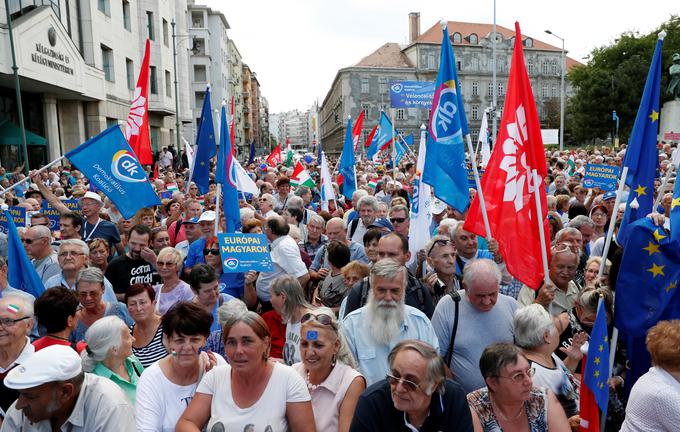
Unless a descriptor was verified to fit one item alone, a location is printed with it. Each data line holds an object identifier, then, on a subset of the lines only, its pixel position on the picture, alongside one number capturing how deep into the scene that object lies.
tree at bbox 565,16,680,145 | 52.28
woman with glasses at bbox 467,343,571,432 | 2.81
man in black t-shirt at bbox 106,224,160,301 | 5.68
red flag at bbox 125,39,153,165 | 9.56
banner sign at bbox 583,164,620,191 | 9.16
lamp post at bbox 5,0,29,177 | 13.63
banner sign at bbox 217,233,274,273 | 5.51
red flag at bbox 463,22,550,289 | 4.49
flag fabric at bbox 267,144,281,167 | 19.28
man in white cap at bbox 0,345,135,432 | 2.48
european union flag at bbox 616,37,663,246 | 4.16
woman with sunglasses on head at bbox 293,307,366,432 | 3.00
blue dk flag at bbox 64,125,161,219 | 6.59
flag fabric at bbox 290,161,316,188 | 12.76
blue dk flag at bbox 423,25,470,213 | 5.40
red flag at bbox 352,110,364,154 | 15.76
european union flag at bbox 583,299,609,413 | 3.19
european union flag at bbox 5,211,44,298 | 4.79
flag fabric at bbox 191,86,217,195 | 8.16
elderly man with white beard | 3.47
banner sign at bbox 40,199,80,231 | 8.19
